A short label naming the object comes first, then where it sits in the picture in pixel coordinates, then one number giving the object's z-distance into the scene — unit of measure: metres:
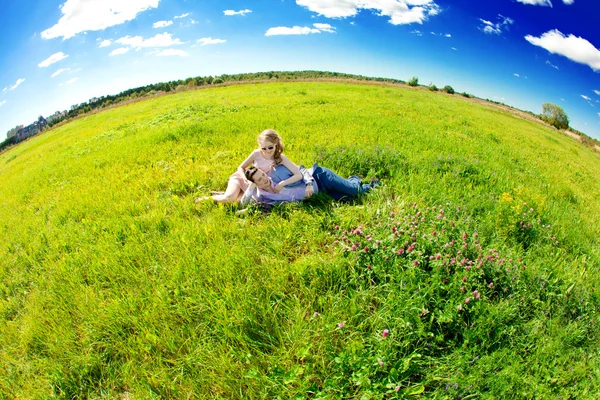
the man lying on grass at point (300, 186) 4.41
